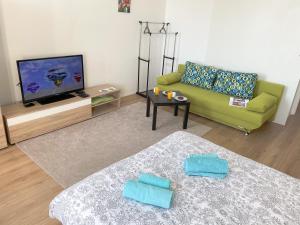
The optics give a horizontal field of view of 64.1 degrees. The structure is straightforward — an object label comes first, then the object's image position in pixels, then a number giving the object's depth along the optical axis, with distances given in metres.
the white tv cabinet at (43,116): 2.84
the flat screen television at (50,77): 2.99
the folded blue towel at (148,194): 1.49
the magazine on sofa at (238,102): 3.57
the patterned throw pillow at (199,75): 4.18
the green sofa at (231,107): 3.38
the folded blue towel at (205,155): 1.95
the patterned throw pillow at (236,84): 3.83
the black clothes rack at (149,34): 4.61
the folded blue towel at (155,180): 1.64
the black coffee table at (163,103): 3.37
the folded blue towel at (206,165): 1.81
